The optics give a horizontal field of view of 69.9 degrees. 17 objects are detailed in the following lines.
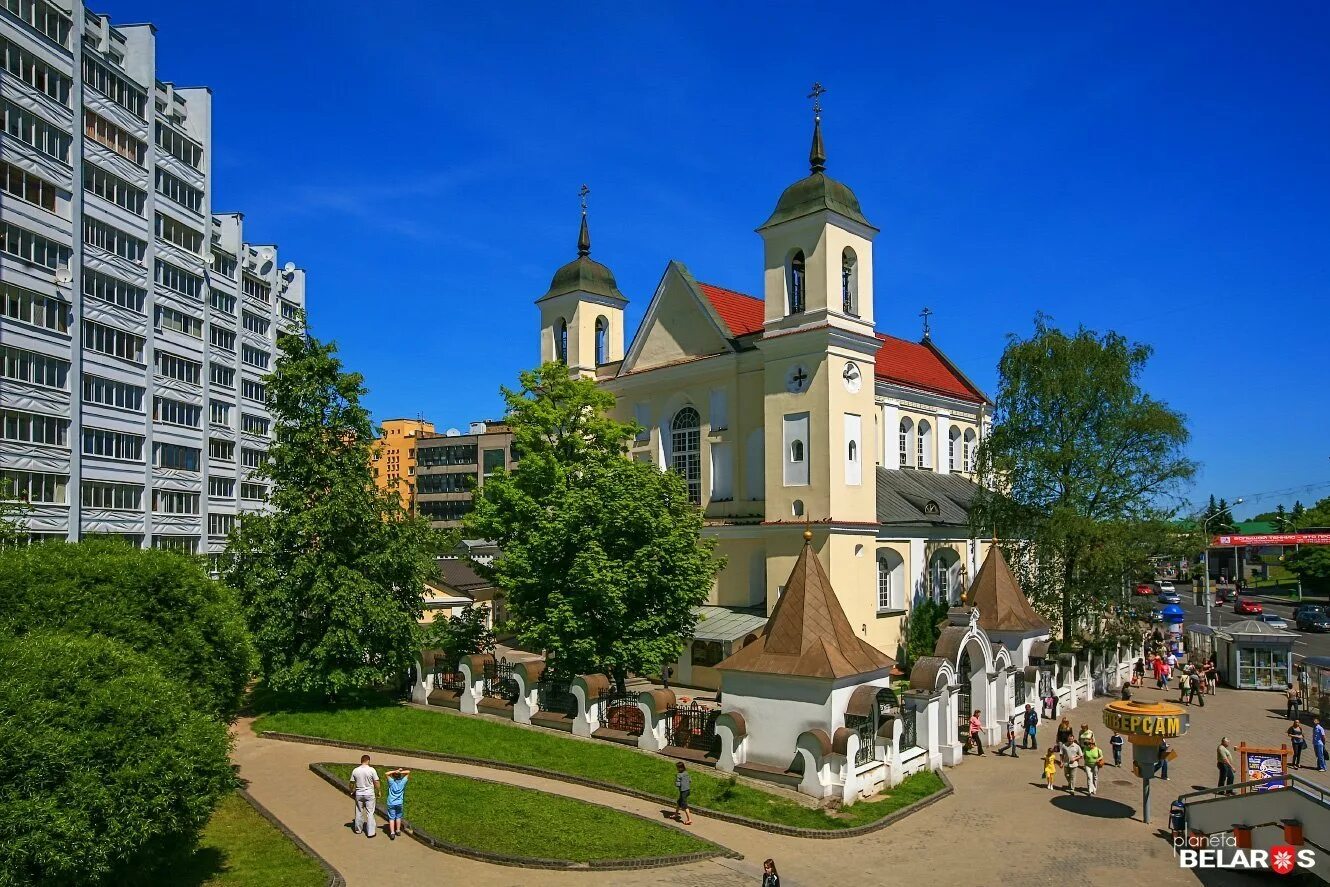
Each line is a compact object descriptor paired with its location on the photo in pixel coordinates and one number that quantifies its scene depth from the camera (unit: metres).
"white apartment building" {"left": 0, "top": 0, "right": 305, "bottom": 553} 34.72
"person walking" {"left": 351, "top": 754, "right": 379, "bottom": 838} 17.95
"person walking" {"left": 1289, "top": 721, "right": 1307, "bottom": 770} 24.94
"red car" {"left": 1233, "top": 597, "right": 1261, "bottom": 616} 68.56
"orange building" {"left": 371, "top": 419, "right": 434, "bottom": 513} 100.06
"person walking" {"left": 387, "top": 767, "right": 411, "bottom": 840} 17.97
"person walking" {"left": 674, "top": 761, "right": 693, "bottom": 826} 18.83
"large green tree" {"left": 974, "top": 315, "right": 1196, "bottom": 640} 35.44
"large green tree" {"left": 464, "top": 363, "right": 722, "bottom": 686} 26.27
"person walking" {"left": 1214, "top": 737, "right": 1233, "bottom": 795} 21.38
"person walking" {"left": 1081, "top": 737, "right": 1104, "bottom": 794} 21.55
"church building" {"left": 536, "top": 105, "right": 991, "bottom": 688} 33.38
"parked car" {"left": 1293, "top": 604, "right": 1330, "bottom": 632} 60.22
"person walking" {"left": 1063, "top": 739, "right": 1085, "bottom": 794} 21.70
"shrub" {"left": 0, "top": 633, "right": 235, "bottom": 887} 10.81
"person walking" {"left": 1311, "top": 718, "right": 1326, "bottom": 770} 24.72
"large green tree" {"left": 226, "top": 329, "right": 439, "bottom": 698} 27.22
